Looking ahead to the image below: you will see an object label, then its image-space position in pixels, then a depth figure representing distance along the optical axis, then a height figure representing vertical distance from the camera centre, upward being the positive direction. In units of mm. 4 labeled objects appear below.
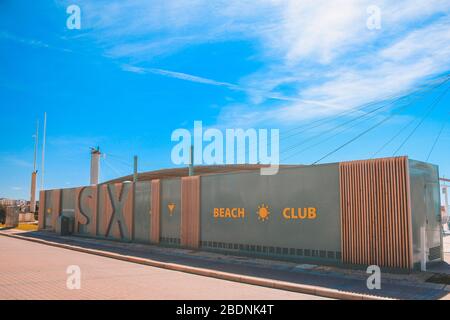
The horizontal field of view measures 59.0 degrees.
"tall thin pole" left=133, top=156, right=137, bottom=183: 31505 +2269
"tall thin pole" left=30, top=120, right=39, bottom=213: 52031 +2030
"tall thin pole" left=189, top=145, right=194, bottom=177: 28150 +3046
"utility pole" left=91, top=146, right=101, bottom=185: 49453 +4261
